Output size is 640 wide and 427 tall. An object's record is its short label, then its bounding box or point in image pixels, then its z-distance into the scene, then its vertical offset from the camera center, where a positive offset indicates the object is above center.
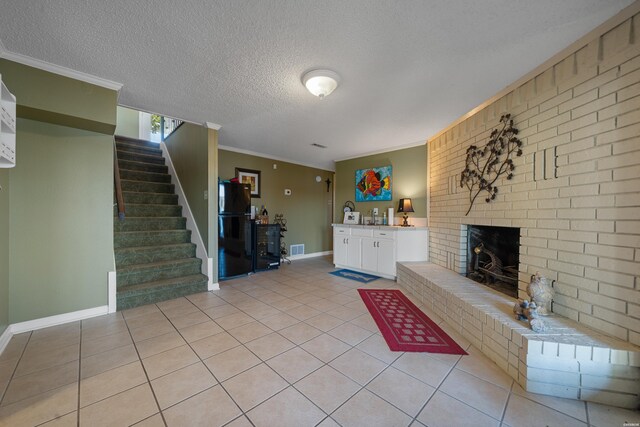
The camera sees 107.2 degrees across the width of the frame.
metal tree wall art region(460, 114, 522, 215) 2.27 +0.53
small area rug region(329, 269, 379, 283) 3.96 -1.17
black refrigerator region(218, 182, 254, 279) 3.86 -0.35
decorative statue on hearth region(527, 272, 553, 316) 1.74 -0.62
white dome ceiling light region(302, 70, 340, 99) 2.04 +1.14
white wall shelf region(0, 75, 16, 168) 1.37 +0.49
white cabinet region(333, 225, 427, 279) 3.82 -0.65
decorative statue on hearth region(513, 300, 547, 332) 1.57 -0.74
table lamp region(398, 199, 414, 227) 4.01 +0.05
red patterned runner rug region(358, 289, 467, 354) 1.96 -1.14
